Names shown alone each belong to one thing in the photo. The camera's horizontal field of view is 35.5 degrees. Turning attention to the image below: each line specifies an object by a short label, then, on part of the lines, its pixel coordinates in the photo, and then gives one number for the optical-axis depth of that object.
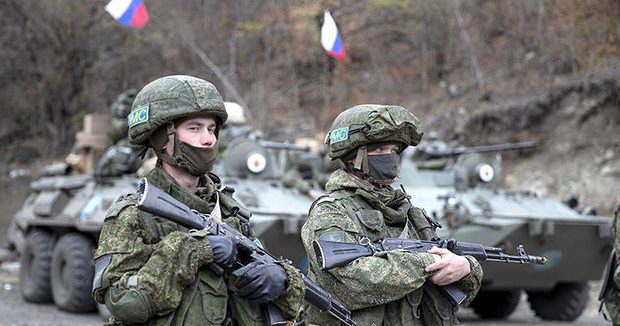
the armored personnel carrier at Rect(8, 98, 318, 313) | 10.23
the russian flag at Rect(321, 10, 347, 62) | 13.16
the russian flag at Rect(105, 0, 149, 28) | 12.24
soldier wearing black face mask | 3.95
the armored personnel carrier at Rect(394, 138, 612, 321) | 10.79
